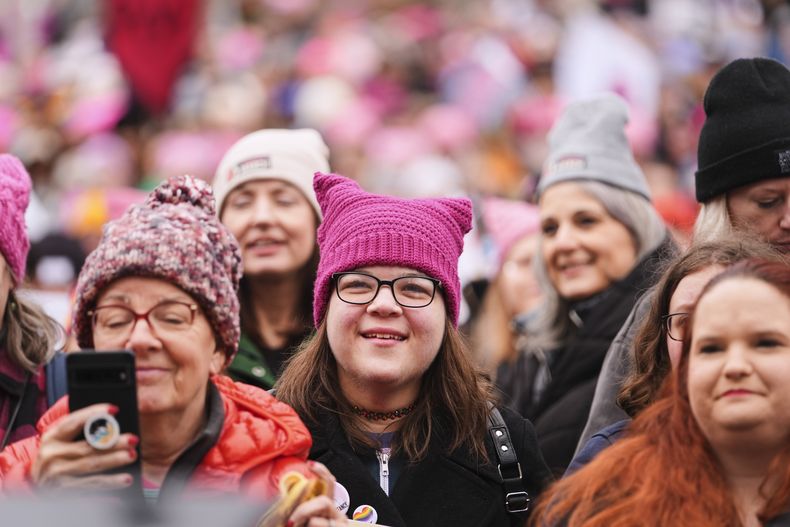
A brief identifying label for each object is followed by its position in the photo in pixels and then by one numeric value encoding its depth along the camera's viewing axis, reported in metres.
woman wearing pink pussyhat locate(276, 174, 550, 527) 8.34
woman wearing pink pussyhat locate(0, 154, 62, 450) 8.79
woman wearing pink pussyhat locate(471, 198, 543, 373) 14.87
